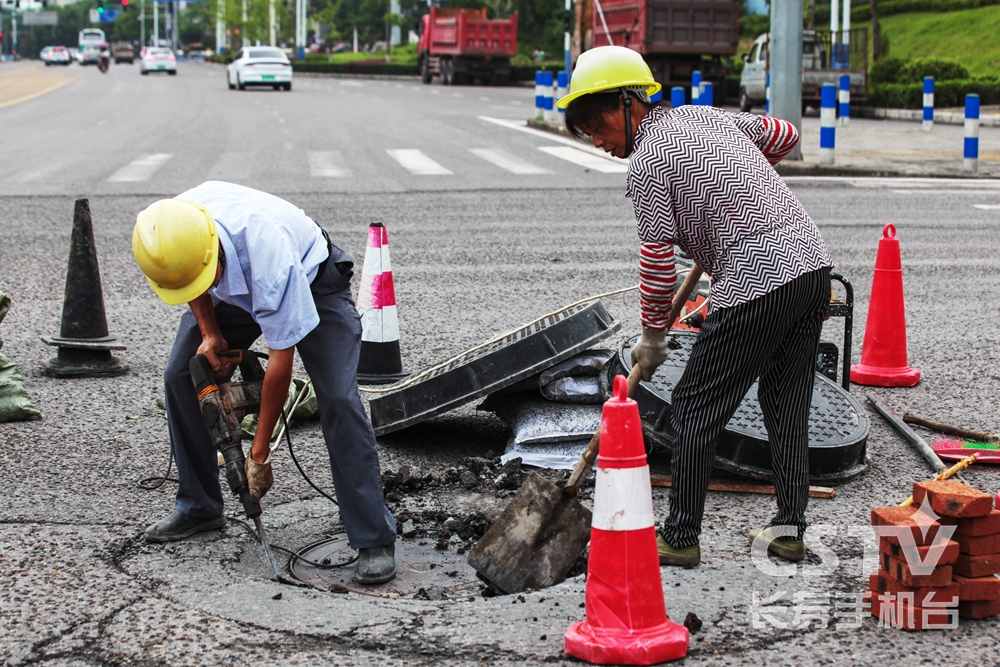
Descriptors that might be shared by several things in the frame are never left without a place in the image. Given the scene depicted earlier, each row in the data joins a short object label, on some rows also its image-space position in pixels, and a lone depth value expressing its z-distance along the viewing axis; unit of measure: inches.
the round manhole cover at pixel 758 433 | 170.9
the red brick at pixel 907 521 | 119.0
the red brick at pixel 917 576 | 119.4
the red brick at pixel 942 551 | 118.4
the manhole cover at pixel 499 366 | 183.6
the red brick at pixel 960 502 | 118.5
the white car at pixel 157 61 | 2331.4
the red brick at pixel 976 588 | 122.0
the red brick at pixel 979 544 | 120.8
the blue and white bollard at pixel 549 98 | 924.6
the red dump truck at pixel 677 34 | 1034.7
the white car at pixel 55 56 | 3602.4
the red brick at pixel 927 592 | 121.0
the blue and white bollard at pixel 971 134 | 579.8
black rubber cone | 241.1
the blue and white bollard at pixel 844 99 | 876.4
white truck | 1011.3
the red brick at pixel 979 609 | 122.9
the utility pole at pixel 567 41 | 993.5
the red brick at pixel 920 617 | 121.5
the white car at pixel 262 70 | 1534.2
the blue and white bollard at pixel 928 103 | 848.9
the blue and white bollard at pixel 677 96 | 753.0
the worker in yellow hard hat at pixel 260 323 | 128.3
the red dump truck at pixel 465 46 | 1631.4
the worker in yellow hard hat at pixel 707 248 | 128.8
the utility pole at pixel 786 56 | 582.6
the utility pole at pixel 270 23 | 3064.7
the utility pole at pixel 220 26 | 3587.6
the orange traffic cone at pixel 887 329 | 234.2
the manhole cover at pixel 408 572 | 142.9
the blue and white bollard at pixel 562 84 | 1036.1
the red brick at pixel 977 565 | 121.2
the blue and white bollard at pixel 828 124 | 605.6
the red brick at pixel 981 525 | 119.6
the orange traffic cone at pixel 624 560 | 113.2
